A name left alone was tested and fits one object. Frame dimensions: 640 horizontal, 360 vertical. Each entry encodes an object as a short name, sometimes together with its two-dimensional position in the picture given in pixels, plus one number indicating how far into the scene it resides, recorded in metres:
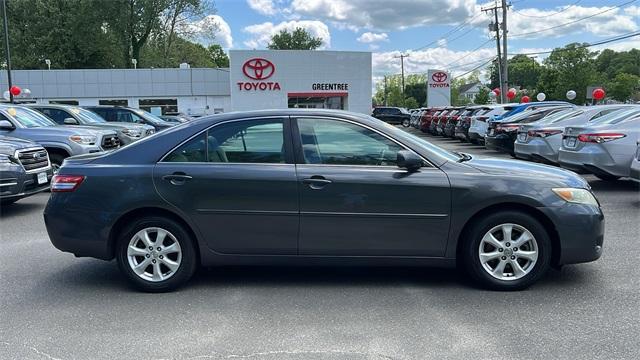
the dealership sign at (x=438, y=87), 44.91
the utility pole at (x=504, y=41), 35.66
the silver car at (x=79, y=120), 13.59
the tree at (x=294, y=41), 84.06
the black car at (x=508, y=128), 15.07
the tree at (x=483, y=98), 70.78
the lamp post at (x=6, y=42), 26.64
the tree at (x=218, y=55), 95.00
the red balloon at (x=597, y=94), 28.59
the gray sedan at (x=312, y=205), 4.61
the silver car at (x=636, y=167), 8.08
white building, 37.72
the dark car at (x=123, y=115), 18.12
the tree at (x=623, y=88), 78.50
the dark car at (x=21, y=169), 8.05
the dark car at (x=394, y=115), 44.69
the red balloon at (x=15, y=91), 30.73
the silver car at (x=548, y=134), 11.58
